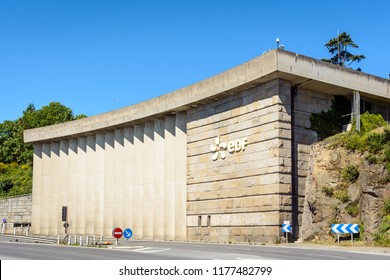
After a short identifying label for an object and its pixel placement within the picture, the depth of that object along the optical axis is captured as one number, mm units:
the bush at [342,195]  31984
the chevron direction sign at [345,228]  29859
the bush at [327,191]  32562
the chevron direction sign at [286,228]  31562
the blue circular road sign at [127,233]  30208
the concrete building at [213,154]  33188
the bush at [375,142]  31172
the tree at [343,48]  79438
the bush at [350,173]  32156
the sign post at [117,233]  30328
